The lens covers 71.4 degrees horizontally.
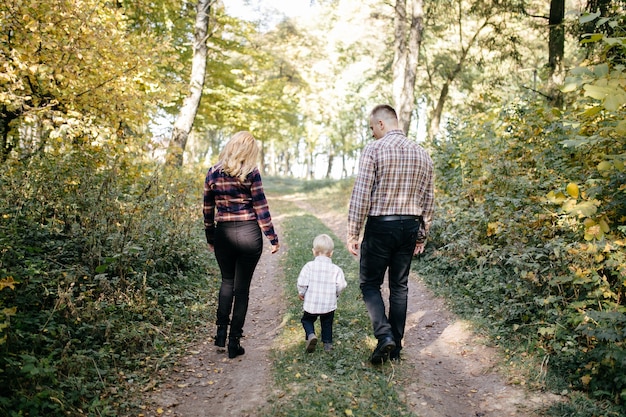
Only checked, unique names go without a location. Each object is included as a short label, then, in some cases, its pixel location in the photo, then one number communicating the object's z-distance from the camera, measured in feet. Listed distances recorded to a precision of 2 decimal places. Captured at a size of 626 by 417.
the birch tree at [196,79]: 40.23
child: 15.67
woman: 14.84
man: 13.97
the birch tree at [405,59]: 41.57
